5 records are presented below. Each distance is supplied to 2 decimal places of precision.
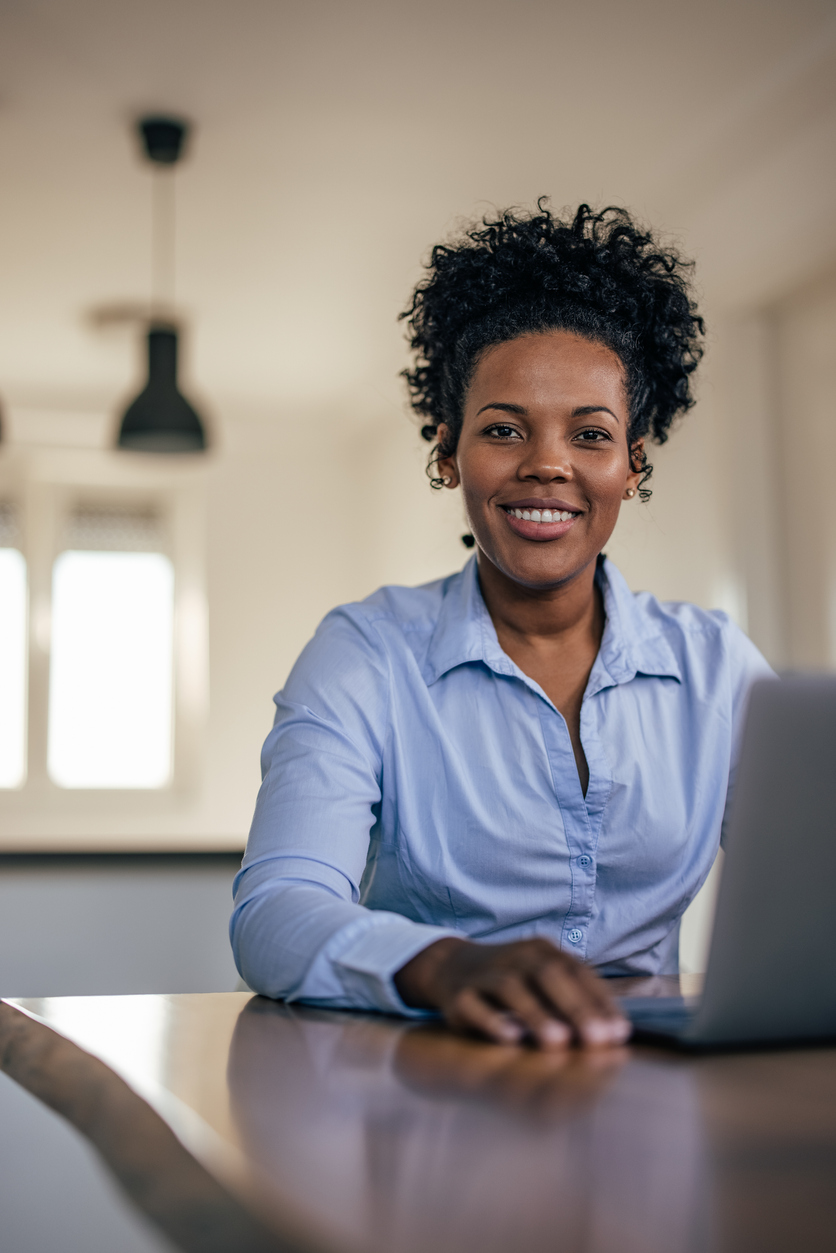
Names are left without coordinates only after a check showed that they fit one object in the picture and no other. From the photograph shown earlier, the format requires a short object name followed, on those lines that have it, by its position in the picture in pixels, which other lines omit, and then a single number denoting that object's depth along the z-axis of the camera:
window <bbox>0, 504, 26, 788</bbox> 6.10
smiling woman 1.25
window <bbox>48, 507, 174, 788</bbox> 6.16
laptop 0.65
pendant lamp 3.42
